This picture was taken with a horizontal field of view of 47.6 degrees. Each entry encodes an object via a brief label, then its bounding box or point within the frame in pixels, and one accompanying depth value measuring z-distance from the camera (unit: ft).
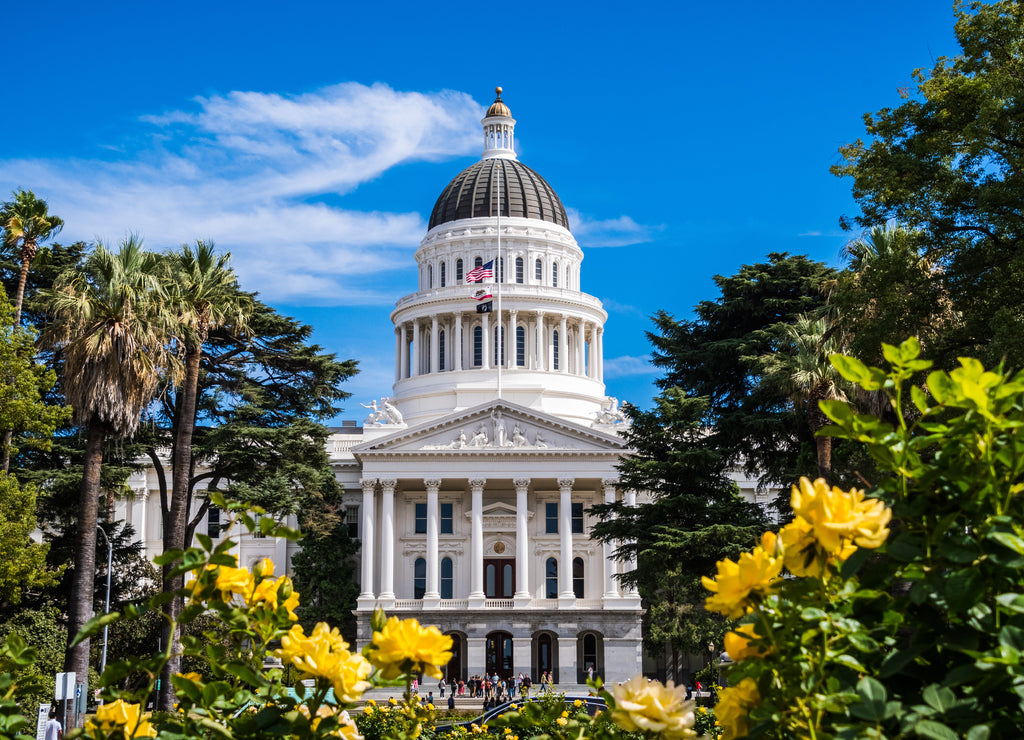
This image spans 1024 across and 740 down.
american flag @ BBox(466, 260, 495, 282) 276.62
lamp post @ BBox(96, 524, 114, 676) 155.84
